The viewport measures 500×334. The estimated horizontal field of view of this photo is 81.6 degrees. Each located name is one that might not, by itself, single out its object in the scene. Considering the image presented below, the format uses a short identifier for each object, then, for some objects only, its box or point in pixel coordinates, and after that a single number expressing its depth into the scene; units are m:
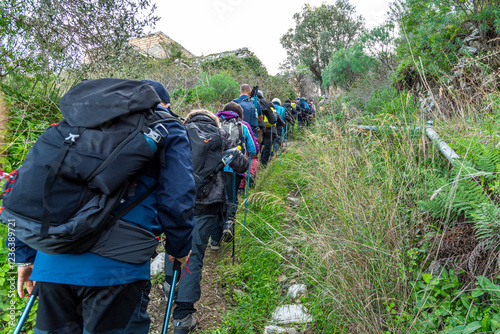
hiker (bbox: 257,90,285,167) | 8.21
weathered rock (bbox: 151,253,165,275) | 3.88
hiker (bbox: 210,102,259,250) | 4.44
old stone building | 15.72
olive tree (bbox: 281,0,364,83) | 27.69
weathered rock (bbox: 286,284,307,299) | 2.93
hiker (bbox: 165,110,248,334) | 2.94
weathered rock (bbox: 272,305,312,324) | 2.61
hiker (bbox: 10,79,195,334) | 1.51
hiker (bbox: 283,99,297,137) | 11.55
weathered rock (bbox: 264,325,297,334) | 2.54
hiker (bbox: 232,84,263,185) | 6.72
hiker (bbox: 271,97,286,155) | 9.73
